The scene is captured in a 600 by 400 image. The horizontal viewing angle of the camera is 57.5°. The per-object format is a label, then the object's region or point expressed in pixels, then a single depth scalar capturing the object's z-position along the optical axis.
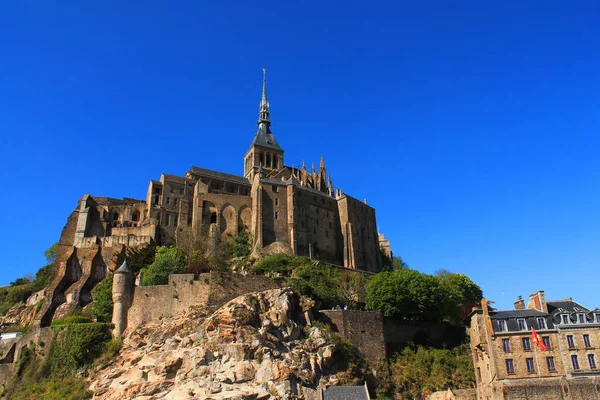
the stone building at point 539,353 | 35.88
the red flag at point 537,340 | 38.00
